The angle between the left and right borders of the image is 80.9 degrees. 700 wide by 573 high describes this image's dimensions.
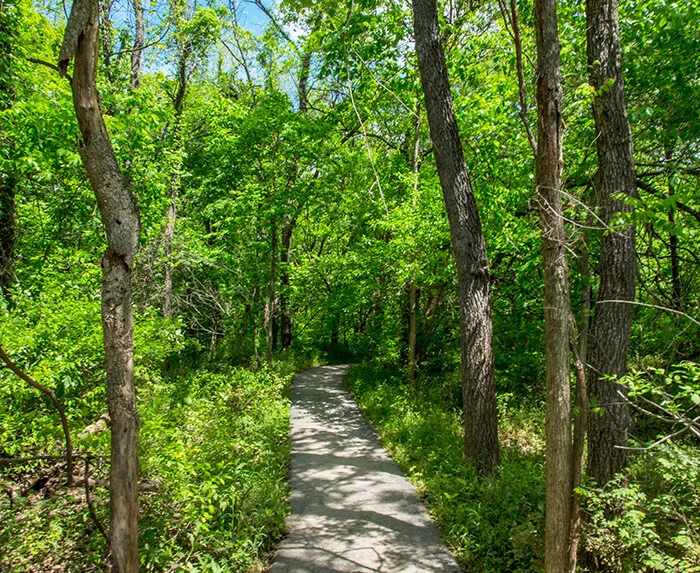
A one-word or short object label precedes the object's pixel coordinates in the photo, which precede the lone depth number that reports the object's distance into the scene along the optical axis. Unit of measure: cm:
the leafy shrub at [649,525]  309
